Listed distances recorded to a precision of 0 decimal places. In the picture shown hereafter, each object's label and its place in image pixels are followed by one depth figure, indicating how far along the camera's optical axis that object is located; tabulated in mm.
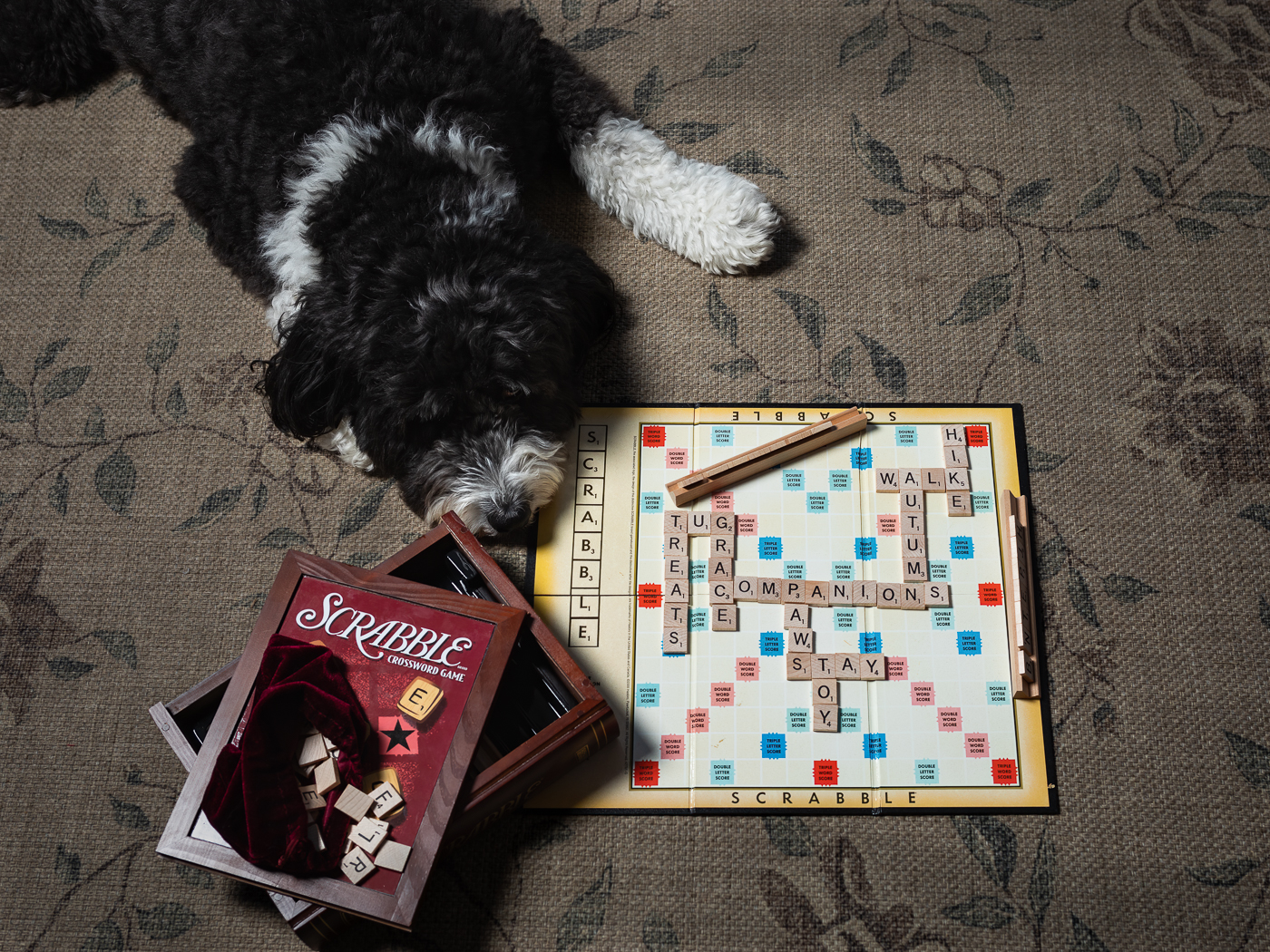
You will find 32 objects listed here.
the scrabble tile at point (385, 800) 1099
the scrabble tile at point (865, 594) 1316
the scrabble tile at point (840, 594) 1321
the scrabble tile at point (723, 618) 1307
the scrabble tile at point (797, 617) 1309
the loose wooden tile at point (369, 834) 1080
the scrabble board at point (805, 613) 1244
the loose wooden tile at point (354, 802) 1096
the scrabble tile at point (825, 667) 1283
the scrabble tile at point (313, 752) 1117
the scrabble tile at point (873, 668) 1284
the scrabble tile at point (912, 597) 1313
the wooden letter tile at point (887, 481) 1373
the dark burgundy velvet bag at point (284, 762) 1062
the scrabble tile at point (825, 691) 1266
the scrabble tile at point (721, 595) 1323
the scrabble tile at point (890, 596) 1316
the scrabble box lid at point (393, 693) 1069
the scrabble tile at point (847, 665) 1282
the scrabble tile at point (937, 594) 1316
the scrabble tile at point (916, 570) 1326
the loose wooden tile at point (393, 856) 1070
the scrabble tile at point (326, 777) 1107
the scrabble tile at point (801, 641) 1296
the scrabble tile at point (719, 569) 1334
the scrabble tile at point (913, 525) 1349
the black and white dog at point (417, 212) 1126
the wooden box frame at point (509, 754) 1115
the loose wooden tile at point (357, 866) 1068
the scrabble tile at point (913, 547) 1336
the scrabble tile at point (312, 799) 1102
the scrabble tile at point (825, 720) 1254
